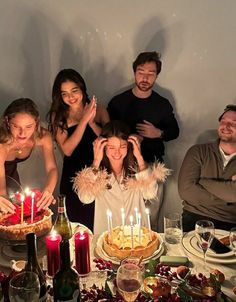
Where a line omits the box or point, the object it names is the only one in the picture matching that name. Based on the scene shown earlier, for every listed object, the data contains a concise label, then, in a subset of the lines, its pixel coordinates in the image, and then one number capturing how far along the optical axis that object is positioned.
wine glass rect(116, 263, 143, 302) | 1.53
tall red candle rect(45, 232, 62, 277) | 1.66
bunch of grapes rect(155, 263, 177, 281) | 1.72
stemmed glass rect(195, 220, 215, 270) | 1.82
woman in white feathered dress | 2.64
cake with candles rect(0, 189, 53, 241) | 1.86
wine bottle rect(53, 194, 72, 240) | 2.02
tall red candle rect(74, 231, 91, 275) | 1.68
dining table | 1.79
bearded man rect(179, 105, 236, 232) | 2.87
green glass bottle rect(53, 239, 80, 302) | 1.49
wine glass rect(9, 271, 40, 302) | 1.40
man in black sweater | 3.19
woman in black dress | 2.90
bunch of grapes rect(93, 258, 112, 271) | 1.78
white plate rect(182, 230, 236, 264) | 1.88
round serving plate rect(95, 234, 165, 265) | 1.86
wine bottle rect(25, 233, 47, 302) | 1.48
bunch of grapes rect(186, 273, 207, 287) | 1.64
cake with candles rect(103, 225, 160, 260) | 1.86
